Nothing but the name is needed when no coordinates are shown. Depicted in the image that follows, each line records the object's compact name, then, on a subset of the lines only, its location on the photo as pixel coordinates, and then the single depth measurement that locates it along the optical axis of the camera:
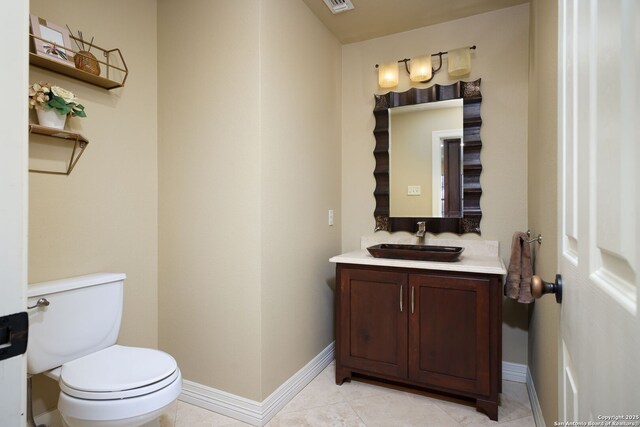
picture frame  1.61
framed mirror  2.48
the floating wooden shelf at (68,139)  1.63
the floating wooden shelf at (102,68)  1.66
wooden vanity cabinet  1.93
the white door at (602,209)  0.39
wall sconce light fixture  2.42
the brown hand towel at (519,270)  1.90
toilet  1.35
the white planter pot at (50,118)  1.63
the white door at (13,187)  0.64
